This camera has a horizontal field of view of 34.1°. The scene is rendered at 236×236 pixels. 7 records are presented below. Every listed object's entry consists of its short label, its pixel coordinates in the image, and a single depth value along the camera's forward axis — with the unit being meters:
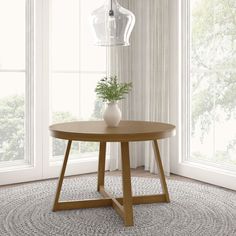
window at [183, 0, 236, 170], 3.86
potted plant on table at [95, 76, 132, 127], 3.10
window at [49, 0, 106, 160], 4.35
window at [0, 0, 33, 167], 4.03
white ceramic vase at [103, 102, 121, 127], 3.10
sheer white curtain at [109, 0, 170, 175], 4.35
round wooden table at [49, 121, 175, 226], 2.63
